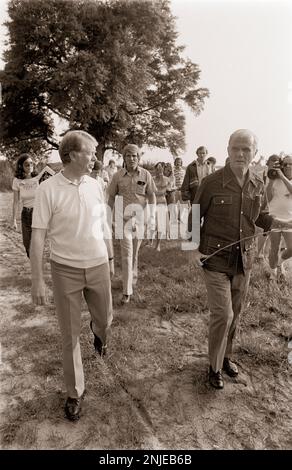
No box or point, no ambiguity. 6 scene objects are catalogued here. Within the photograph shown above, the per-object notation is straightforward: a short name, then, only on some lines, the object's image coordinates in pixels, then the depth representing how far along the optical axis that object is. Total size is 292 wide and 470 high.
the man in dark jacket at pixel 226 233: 3.16
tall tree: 21.52
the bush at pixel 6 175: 24.03
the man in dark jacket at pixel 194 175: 7.66
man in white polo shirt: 2.75
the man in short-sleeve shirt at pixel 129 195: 5.16
